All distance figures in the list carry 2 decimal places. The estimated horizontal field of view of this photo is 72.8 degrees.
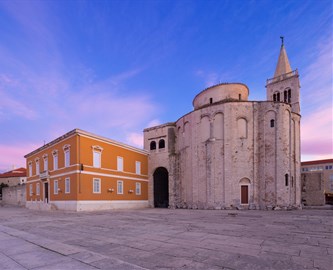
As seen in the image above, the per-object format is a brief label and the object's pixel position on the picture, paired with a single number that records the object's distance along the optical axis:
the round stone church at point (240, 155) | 26.16
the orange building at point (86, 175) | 22.75
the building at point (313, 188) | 37.03
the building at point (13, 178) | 60.06
